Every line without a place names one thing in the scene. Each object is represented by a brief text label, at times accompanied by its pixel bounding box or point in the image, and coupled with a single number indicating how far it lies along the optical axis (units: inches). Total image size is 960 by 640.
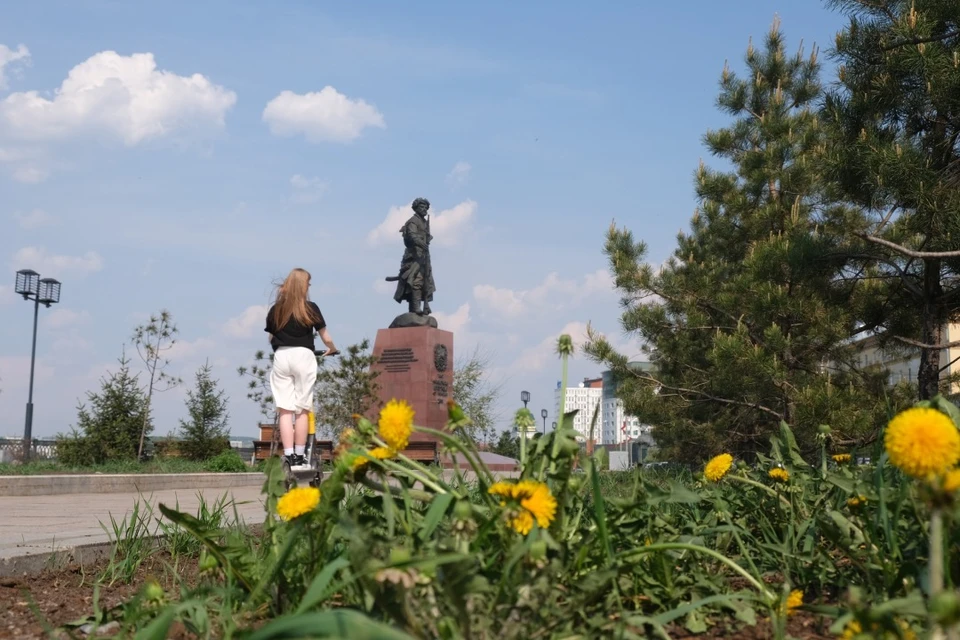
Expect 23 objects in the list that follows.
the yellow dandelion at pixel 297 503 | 55.2
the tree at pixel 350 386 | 692.7
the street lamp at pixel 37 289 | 854.5
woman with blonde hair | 240.5
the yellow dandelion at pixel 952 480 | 38.0
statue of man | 773.3
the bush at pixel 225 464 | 527.5
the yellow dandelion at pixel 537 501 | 50.2
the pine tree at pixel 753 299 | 358.9
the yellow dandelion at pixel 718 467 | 77.2
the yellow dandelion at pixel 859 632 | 38.8
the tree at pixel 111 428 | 588.4
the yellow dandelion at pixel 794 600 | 58.2
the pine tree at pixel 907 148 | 288.2
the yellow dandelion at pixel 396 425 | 54.1
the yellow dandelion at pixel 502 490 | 52.6
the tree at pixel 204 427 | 667.4
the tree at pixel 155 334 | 677.9
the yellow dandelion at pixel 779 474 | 88.2
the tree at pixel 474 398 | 1268.5
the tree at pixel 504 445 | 1400.1
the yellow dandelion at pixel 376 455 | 58.2
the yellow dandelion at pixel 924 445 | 37.4
